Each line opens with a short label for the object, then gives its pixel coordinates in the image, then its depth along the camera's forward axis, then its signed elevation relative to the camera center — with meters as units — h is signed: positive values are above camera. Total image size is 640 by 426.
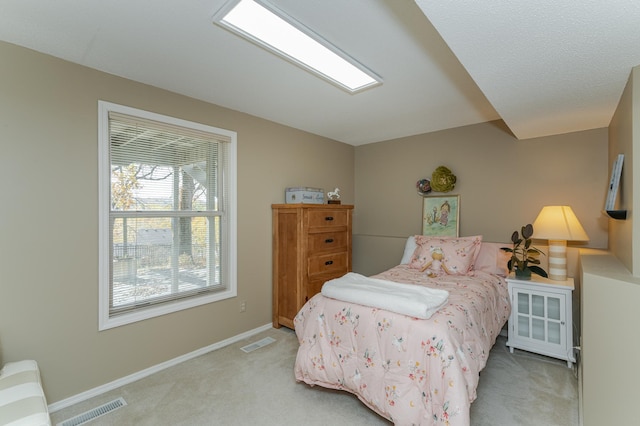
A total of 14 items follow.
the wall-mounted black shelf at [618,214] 1.89 -0.02
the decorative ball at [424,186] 3.88 +0.35
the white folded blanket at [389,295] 1.87 -0.57
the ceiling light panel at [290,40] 1.59 +1.08
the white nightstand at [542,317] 2.55 -0.96
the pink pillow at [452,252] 3.05 -0.43
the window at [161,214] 2.38 +0.00
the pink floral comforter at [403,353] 1.66 -0.91
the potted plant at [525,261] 2.81 -0.48
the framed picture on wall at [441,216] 3.71 -0.04
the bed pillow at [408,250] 3.61 -0.46
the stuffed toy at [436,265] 3.08 -0.56
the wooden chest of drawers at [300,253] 3.29 -0.47
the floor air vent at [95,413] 1.94 -1.35
